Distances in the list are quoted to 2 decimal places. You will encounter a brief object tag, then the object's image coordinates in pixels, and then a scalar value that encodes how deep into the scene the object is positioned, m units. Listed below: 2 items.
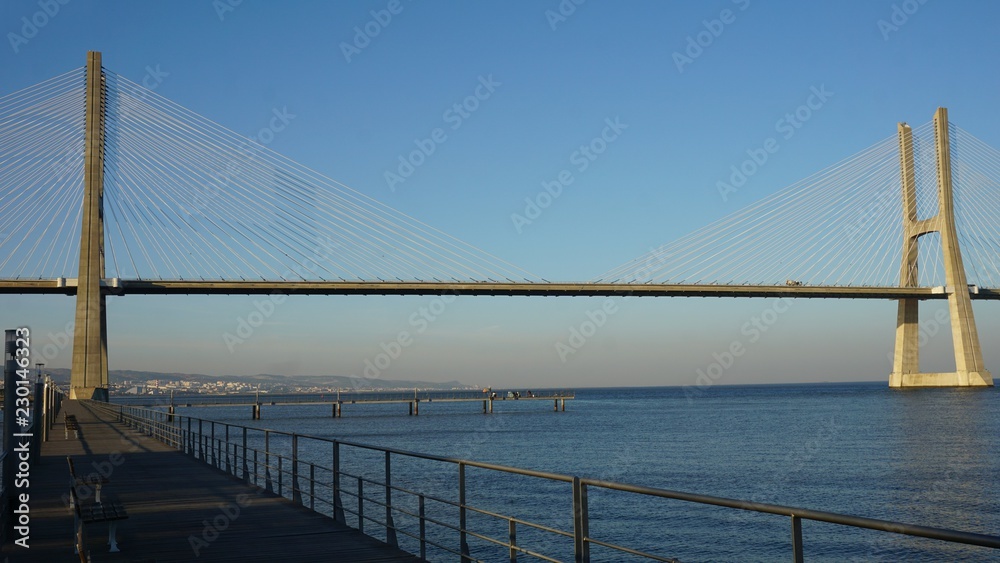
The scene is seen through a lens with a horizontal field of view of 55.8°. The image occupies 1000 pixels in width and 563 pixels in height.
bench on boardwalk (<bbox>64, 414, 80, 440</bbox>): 24.77
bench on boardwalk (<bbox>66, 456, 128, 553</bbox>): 8.32
